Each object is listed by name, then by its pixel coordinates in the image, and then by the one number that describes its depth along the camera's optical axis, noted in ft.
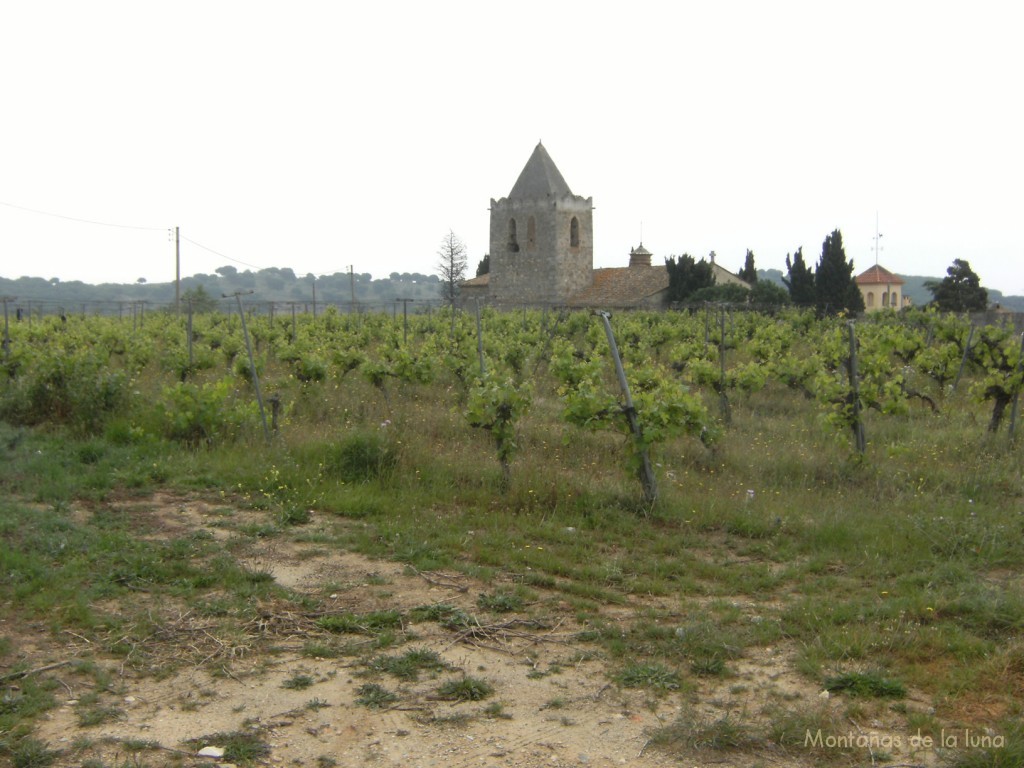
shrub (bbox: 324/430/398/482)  29.19
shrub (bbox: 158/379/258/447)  33.50
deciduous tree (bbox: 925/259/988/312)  136.67
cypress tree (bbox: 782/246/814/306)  136.05
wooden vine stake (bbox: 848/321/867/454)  31.22
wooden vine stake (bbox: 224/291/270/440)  33.85
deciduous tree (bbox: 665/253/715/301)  141.08
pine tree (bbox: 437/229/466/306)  222.28
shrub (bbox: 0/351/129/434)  35.83
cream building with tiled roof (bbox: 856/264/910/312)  217.77
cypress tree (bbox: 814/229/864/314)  131.85
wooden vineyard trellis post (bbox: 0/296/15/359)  46.63
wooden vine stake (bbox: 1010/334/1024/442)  33.73
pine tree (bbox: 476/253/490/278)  190.43
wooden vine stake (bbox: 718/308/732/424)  41.32
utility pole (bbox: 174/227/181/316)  116.26
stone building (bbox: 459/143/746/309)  154.92
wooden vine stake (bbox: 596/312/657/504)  26.35
